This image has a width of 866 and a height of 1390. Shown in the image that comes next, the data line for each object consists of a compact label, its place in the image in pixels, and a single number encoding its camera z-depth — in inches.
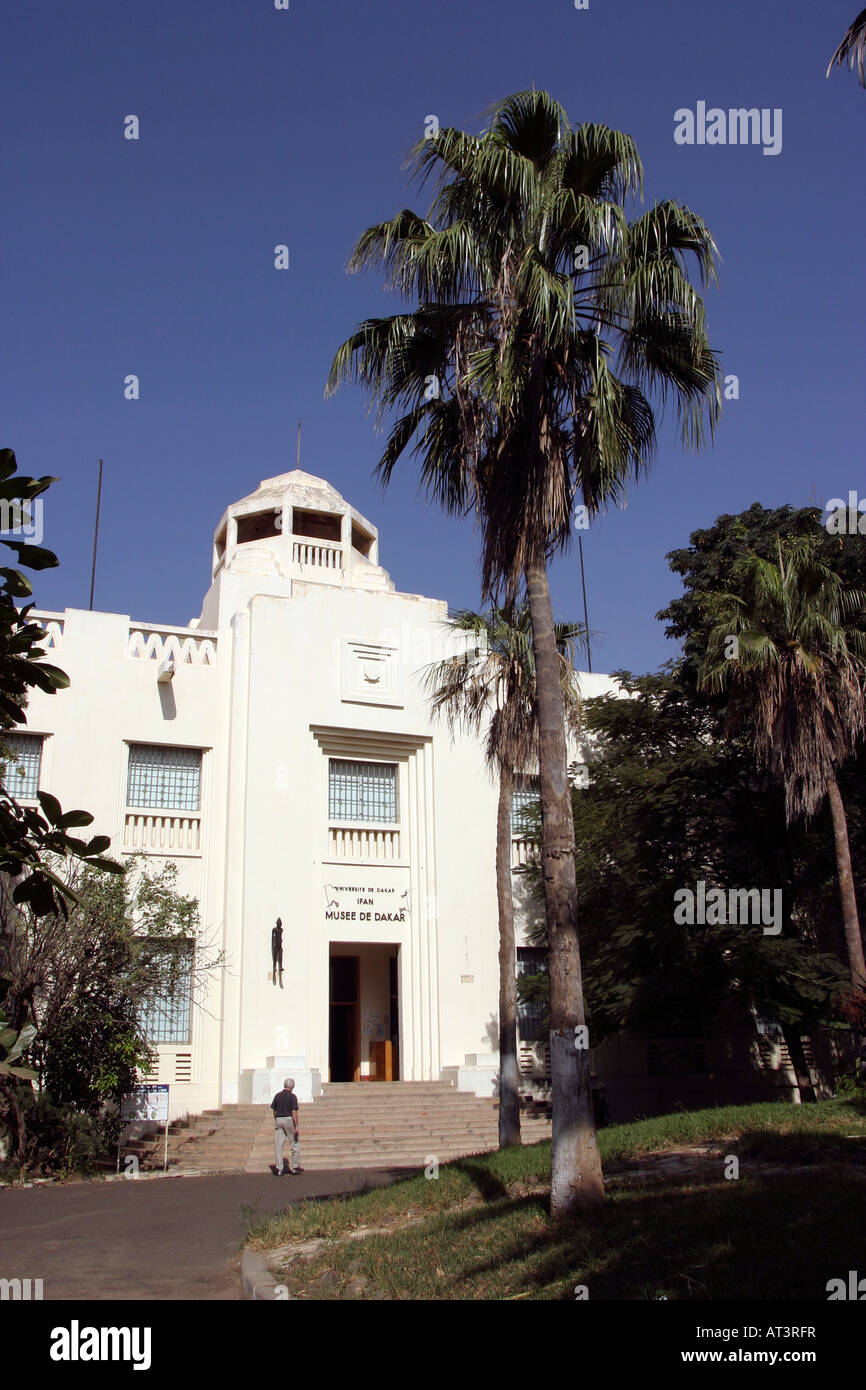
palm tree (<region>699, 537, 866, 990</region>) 737.0
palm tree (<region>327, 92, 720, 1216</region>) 440.5
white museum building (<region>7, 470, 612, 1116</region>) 960.9
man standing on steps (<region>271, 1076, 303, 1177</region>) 727.1
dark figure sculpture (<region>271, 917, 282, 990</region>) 967.0
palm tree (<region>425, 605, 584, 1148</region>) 743.1
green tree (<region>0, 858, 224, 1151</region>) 764.0
